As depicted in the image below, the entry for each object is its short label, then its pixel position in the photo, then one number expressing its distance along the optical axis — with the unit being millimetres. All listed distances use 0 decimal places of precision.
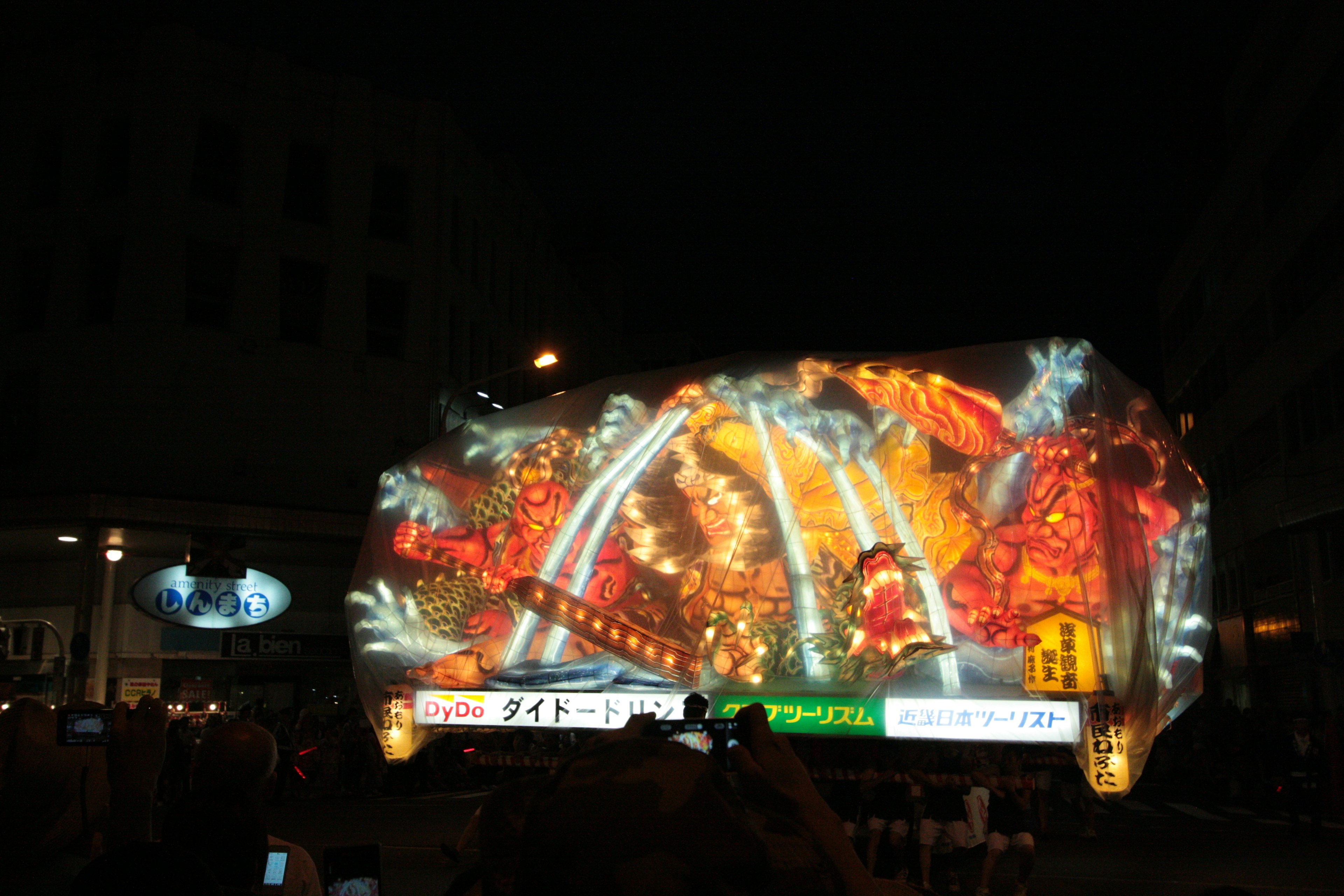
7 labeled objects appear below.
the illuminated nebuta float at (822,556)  9414
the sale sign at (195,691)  22359
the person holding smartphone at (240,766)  3564
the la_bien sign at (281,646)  22312
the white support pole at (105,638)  21391
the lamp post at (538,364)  17328
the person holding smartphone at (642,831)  1600
